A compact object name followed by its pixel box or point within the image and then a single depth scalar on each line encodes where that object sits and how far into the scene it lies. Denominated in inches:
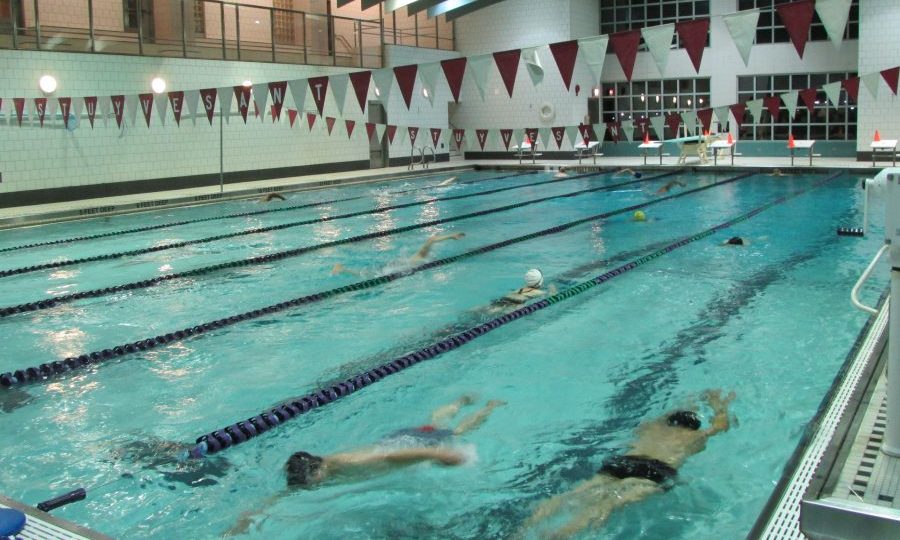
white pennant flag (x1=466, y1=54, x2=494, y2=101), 366.3
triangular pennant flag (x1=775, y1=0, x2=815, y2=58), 268.8
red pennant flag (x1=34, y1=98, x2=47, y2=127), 513.0
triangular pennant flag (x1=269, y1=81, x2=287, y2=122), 491.3
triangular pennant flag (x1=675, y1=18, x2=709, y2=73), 293.6
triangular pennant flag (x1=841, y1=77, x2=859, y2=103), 489.4
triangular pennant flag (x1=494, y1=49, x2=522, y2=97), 354.6
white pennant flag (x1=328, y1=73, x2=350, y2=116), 436.1
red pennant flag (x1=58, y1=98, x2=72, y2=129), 523.5
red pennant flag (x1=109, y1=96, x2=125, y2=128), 535.0
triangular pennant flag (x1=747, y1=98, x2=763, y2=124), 547.5
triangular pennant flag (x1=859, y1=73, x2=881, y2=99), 539.0
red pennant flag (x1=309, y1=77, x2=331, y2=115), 462.3
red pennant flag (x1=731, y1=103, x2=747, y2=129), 543.4
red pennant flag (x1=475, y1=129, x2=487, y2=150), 797.4
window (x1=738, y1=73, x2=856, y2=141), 769.6
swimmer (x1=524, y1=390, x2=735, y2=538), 114.3
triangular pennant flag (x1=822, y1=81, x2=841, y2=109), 489.5
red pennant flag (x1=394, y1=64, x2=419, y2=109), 388.5
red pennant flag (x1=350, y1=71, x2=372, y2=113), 408.5
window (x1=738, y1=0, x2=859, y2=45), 756.6
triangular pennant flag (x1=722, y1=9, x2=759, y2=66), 292.2
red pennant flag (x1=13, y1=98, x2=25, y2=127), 504.1
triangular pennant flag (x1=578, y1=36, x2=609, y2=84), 326.0
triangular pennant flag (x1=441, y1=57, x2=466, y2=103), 369.7
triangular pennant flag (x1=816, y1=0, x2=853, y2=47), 265.1
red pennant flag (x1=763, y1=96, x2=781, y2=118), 552.1
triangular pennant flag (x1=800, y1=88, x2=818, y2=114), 508.3
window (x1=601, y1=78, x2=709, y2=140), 848.3
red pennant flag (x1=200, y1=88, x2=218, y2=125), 521.8
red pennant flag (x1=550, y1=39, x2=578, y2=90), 332.8
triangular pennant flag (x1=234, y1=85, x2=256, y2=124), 510.0
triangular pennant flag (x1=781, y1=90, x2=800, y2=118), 532.2
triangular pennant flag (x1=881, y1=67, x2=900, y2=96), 451.3
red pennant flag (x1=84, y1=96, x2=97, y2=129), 529.3
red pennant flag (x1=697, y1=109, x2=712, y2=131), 563.8
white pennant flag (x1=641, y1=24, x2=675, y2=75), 308.0
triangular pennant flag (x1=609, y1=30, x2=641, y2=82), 314.6
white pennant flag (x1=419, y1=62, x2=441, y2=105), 378.2
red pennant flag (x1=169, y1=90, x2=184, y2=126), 521.3
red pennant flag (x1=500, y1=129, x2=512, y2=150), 733.9
